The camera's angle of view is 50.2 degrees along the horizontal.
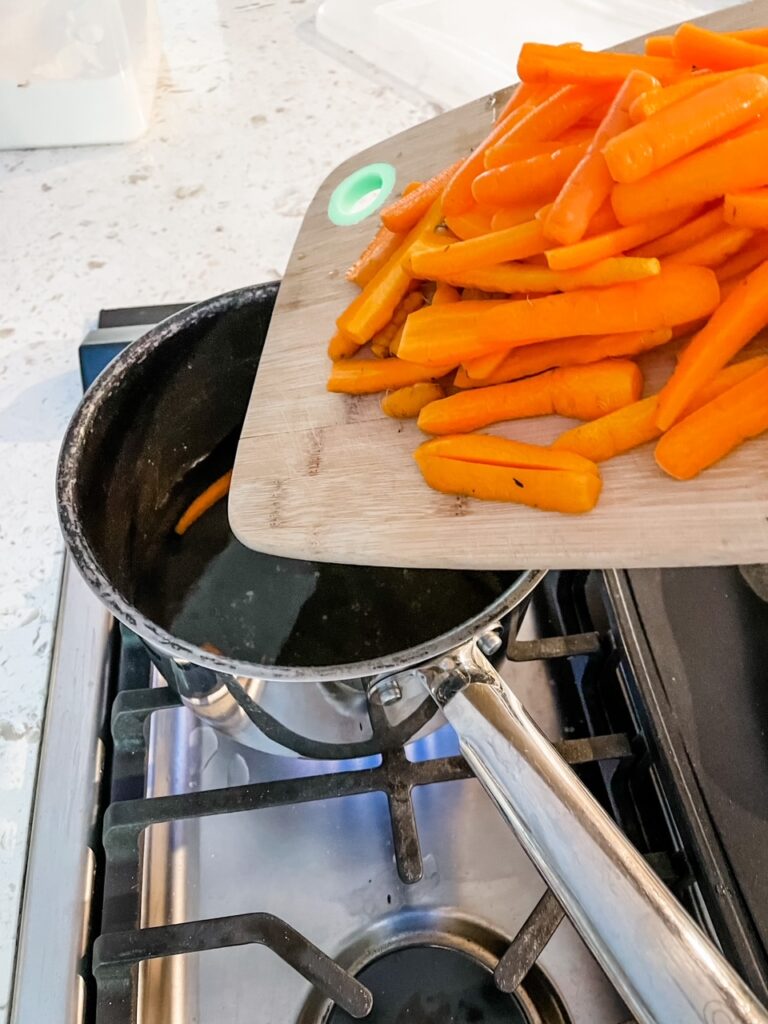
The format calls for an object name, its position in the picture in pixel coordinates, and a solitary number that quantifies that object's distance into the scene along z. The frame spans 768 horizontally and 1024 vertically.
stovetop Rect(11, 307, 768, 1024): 0.55
